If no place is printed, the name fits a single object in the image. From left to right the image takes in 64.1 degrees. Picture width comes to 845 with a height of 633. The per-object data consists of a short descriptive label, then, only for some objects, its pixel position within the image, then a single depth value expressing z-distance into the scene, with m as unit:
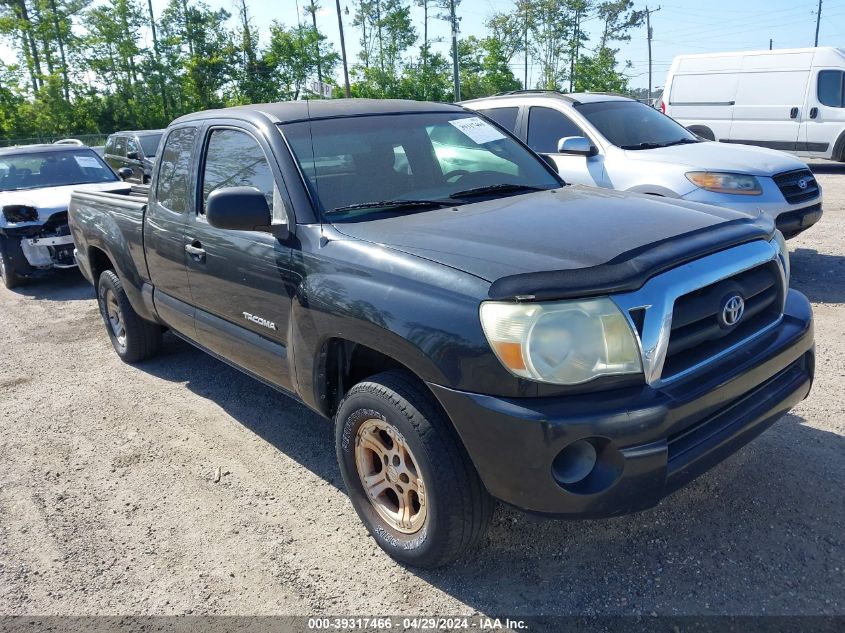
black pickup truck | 2.20
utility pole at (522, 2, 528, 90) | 40.25
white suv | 6.15
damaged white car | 7.95
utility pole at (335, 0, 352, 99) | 32.59
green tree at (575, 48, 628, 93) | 36.88
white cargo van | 12.70
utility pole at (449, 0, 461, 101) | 25.51
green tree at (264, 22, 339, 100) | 38.16
